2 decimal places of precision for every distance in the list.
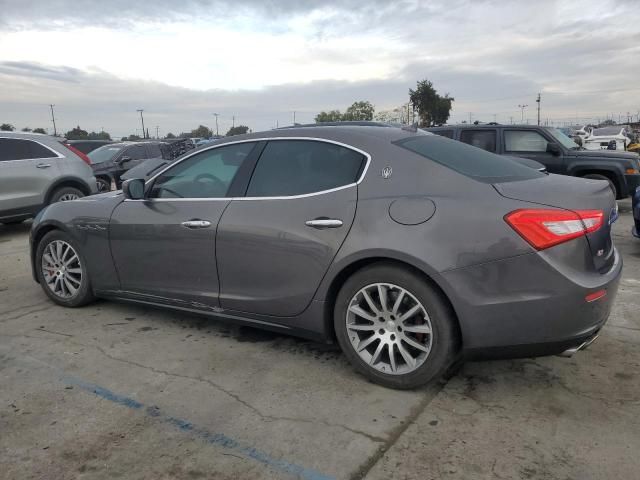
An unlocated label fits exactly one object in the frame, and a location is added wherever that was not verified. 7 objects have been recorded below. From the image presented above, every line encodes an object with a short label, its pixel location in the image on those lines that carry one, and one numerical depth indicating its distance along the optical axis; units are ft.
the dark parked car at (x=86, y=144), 62.54
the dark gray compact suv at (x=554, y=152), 31.37
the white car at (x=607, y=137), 60.59
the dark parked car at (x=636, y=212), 20.85
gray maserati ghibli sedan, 8.96
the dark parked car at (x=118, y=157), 46.09
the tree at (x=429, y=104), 185.57
